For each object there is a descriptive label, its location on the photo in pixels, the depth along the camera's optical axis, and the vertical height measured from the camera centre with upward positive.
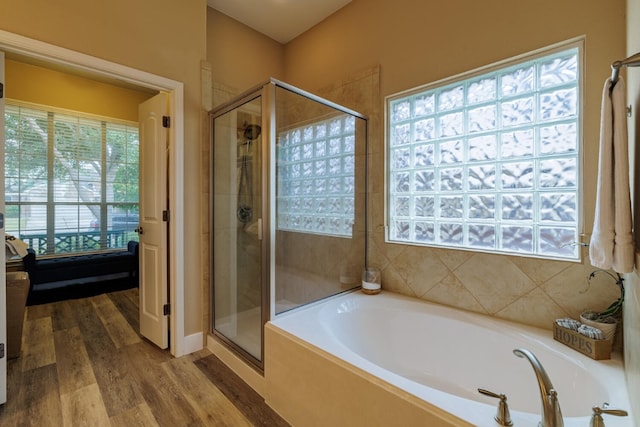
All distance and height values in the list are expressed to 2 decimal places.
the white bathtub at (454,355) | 1.09 -0.74
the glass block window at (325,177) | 2.13 +0.24
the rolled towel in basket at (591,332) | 1.28 -0.58
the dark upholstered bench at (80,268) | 3.26 -0.78
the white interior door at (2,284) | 1.57 -0.43
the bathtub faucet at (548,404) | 0.82 -0.58
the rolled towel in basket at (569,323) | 1.38 -0.58
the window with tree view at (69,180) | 3.53 +0.36
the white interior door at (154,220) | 2.18 -0.11
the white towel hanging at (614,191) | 0.88 +0.05
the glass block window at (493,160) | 1.54 +0.30
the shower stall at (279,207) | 1.80 +0.00
